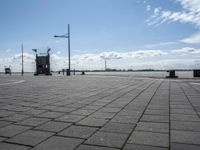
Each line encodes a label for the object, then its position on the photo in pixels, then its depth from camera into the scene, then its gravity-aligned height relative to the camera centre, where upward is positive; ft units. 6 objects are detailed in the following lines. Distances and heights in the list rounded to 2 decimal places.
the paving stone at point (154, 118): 11.61 -3.59
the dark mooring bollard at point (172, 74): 69.87 -1.33
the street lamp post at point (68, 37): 86.27 +12.79
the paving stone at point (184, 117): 11.97 -3.63
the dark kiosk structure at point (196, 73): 74.09 -0.98
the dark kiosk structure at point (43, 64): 99.83 +4.72
